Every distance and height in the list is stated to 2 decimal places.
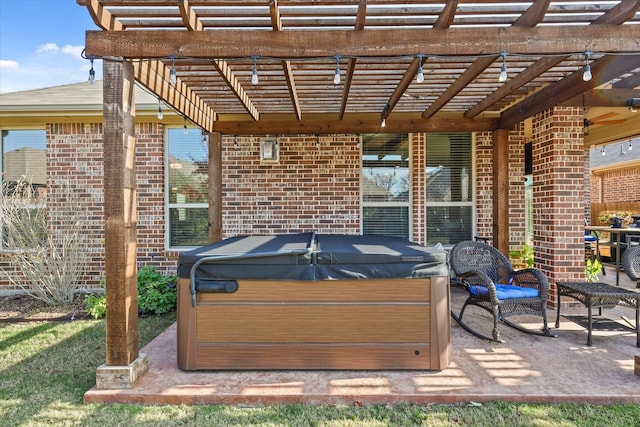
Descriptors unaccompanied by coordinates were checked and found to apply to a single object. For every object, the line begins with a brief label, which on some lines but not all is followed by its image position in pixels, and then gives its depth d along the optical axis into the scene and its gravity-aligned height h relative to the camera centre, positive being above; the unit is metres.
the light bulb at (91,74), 2.69 +1.09
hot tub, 2.82 -0.78
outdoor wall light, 5.66 +1.05
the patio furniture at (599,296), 3.34 -0.80
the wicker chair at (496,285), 3.51 -0.78
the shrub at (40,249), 4.98 -0.45
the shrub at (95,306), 4.55 -1.17
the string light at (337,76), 2.82 +1.12
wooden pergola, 2.64 +1.38
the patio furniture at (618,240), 6.45 -0.59
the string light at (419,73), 2.81 +1.15
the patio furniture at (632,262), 3.92 -0.56
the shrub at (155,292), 4.64 -1.03
